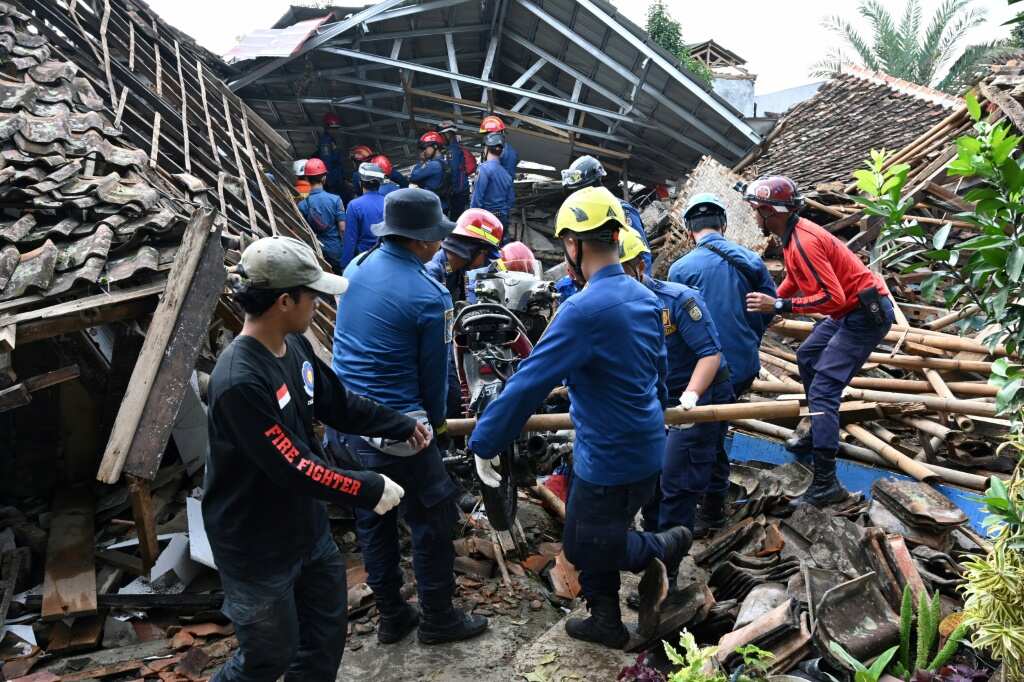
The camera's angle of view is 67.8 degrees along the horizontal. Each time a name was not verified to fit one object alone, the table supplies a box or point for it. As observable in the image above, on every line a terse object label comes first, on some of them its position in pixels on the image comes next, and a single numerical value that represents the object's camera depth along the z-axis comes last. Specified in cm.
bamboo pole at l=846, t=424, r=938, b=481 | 511
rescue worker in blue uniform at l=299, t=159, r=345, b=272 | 932
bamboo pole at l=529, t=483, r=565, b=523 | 527
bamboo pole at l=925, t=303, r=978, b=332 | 720
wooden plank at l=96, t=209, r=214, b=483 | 369
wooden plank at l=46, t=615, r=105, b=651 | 409
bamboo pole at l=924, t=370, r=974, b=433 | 558
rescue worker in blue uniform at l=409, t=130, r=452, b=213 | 1024
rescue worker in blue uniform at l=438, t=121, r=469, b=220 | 1049
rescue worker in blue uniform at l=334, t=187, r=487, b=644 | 373
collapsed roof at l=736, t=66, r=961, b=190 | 1120
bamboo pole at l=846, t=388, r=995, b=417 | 544
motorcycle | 418
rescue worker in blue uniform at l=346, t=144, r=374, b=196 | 1148
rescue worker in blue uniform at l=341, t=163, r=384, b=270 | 852
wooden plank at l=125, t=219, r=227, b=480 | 374
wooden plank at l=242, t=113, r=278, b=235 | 748
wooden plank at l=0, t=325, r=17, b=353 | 357
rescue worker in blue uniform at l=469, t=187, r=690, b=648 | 327
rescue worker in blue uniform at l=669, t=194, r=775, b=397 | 479
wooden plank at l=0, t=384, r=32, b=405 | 371
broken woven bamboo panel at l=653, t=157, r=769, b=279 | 931
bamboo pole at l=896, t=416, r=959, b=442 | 555
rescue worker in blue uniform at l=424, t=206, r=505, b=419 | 479
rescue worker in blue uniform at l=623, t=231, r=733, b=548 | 421
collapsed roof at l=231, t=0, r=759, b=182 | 1071
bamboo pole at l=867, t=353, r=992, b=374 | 605
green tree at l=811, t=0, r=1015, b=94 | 2072
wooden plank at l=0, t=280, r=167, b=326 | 377
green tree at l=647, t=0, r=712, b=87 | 2035
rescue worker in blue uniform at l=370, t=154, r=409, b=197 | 1079
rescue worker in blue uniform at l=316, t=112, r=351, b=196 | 1161
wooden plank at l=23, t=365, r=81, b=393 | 392
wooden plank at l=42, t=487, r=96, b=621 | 423
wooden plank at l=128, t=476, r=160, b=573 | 387
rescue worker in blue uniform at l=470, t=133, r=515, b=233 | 944
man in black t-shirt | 260
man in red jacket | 505
